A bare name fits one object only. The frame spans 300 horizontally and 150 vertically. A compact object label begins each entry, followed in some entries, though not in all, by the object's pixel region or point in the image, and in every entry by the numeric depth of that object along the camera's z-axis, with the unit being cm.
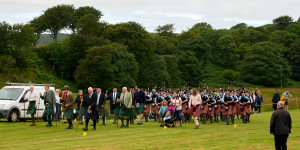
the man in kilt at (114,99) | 2528
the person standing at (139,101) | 2582
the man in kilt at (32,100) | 2355
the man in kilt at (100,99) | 2266
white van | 2523
